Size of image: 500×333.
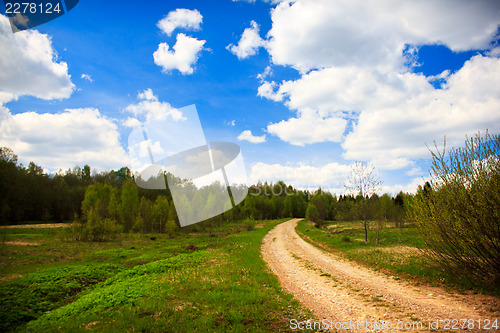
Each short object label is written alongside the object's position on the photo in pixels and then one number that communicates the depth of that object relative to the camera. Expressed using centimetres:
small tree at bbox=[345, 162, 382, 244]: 2438
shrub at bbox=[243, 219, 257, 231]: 4656
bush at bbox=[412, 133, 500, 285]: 824
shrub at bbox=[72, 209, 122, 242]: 3631
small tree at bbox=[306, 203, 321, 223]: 6316
